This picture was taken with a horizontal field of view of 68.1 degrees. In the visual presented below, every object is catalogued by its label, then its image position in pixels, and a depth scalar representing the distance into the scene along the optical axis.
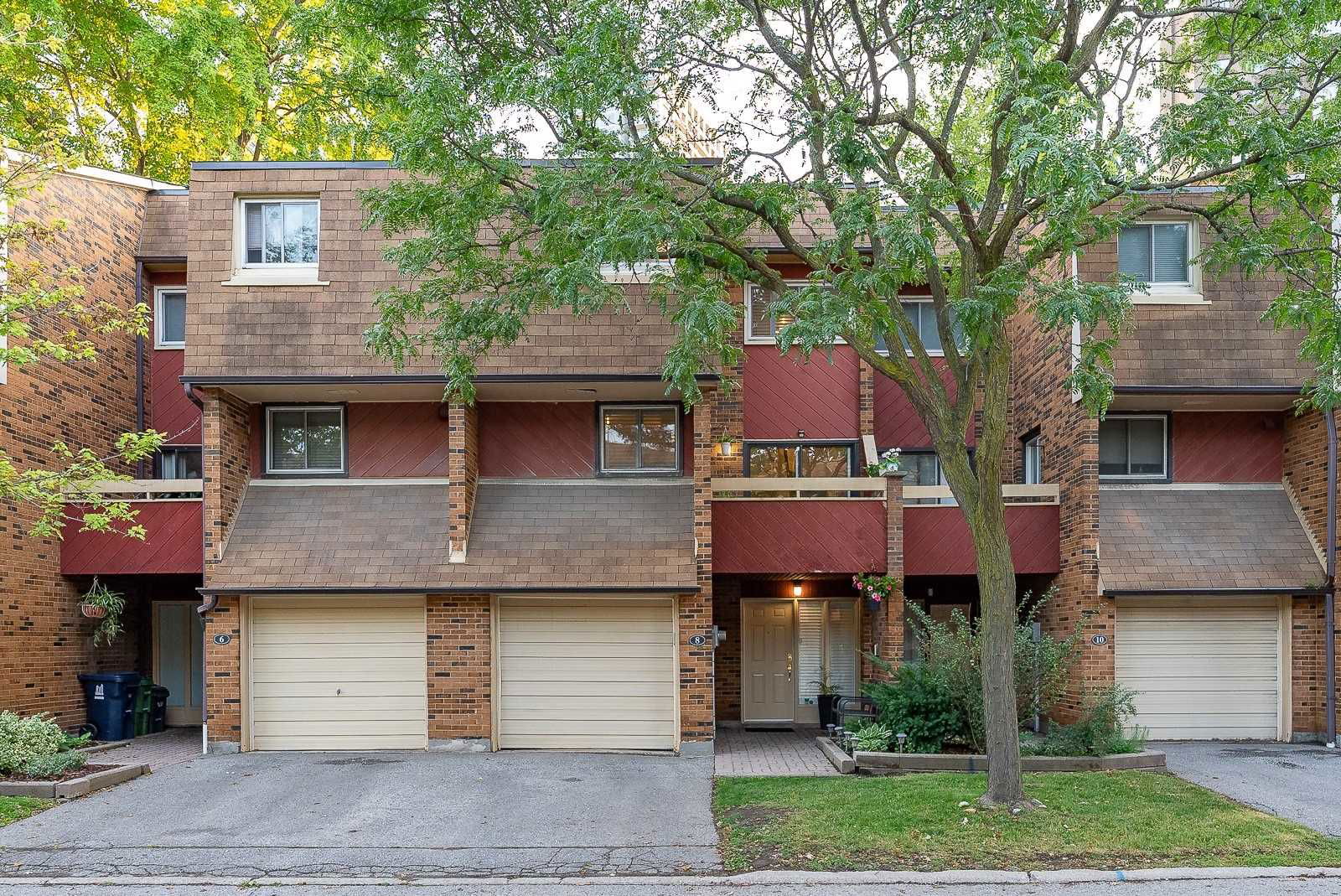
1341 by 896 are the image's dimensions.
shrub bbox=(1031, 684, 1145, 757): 11.09
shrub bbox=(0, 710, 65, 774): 10.55
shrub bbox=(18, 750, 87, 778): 10.49
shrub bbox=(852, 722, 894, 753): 11.19
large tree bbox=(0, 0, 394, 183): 18.28
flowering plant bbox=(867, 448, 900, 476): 13.78
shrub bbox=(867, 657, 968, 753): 11.23
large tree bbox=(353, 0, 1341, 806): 8.56
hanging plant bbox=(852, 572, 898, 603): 13.36
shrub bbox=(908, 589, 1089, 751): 11.10
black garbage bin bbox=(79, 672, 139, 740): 13.86
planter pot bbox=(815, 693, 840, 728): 14.72
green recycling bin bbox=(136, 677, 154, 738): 14.37
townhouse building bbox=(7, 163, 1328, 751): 12.83
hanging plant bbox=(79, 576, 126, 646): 13.69
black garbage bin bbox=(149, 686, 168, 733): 14.68
